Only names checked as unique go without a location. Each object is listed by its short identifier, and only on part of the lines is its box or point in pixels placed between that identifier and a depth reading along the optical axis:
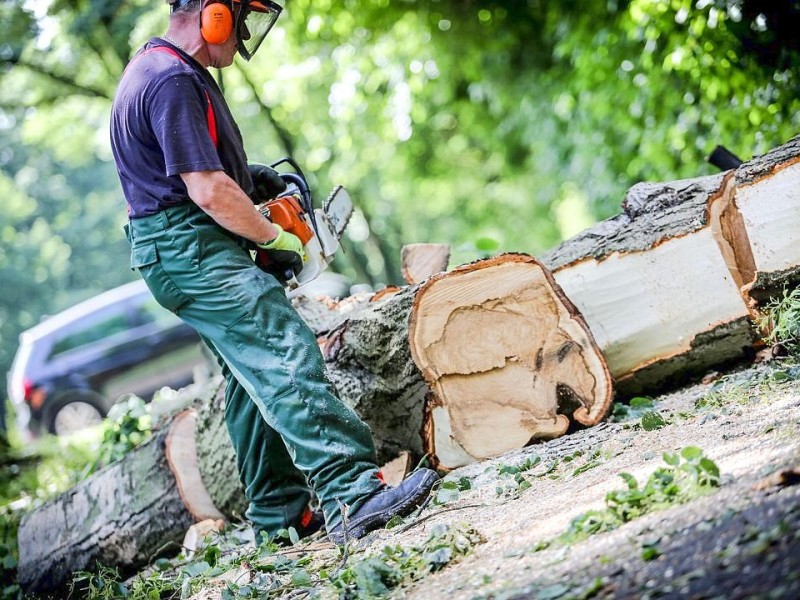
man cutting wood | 6.04
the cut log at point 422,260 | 9.30
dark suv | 22.31
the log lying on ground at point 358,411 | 7.32
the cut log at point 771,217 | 7.27
